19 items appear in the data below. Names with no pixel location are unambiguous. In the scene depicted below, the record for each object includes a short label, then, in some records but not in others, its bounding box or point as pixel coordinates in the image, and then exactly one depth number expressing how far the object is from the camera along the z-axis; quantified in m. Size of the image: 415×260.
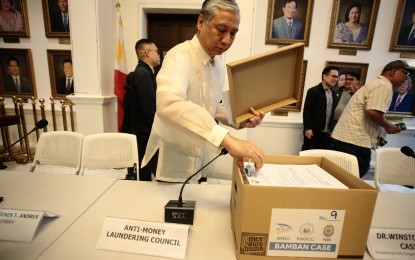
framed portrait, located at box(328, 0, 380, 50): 3.20
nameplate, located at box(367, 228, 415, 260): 0.77
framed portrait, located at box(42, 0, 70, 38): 3.48
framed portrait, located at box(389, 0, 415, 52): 3.20
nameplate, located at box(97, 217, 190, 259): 0.74
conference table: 0.75
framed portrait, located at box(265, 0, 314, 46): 3.23
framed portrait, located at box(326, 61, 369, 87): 3.36
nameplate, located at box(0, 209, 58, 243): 0.78
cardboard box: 0.63
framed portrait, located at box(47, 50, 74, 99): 3.69
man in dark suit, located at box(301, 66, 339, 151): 3.00
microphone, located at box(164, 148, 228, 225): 0.89
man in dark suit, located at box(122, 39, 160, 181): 2.32
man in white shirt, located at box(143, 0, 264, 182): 0.79
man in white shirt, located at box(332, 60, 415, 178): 2.06
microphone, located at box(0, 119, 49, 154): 1.16
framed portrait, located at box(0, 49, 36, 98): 3.72
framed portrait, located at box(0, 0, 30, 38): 3.57
